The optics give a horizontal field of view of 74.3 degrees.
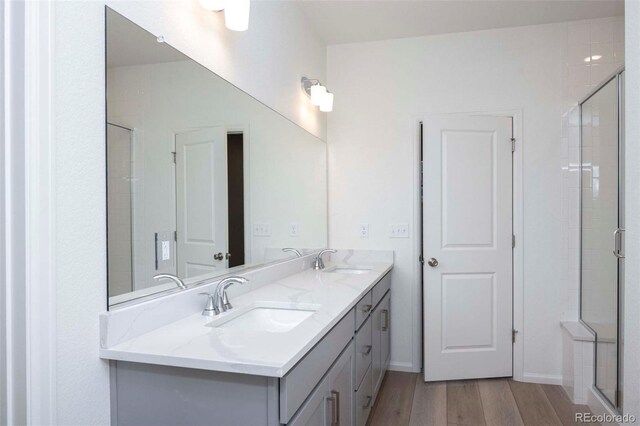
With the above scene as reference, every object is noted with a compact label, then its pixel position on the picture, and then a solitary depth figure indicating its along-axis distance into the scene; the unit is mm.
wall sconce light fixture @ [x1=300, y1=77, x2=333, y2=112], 2902
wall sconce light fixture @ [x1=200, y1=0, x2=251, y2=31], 1709
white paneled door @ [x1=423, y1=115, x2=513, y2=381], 3025
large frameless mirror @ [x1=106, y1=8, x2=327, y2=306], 1288
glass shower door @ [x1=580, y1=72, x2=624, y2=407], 2398
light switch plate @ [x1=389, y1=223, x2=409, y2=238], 3221
